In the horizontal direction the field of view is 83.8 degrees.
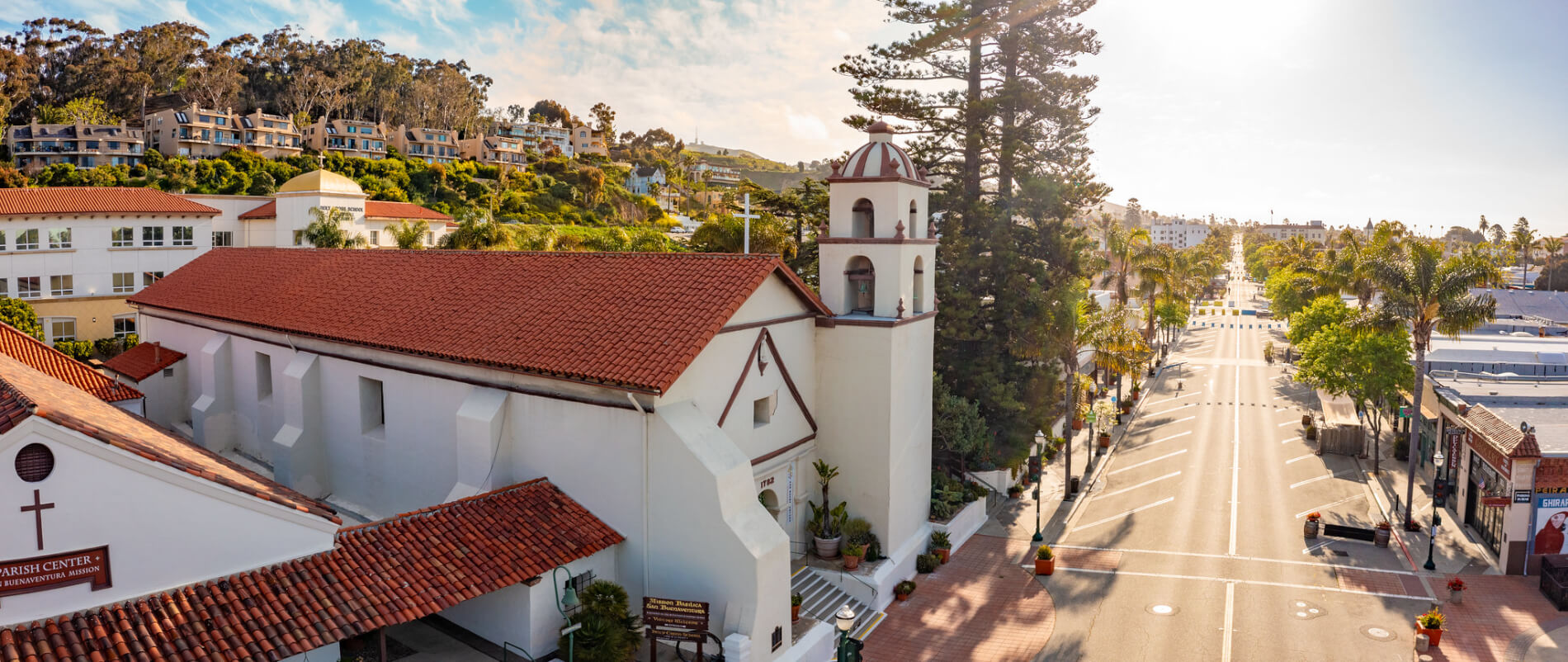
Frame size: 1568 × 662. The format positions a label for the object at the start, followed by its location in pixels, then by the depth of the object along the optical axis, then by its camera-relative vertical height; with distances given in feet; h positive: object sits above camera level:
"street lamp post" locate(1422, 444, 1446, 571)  76.36 -22.13
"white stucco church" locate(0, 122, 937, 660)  47.78 -10.63
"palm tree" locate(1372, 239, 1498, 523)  86.84 -1.90
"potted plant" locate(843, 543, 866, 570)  67.31 -22.14
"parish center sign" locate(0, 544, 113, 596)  34.73 -12.80
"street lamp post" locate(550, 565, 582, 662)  45.62 -18.91
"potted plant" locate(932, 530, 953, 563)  77.36 -24.41
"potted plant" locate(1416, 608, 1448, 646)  61.67 -24.85
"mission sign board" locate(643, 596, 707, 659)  46.91 -19.10
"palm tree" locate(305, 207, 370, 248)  160.15 +5.67
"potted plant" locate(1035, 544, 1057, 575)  75.87 -25.20
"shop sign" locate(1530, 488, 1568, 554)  75.87 -21.24
